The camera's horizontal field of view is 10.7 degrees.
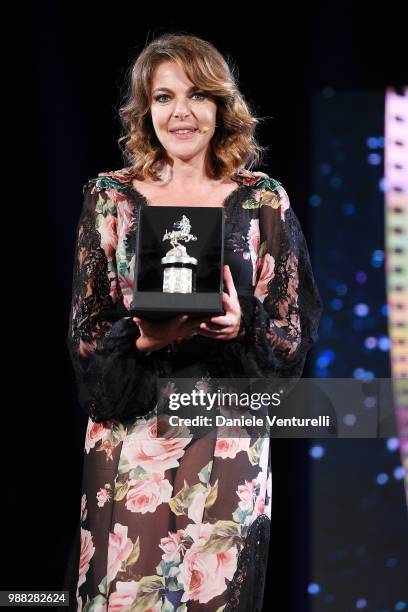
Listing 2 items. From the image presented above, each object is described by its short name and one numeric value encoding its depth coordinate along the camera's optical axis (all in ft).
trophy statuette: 12.64
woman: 13.09
